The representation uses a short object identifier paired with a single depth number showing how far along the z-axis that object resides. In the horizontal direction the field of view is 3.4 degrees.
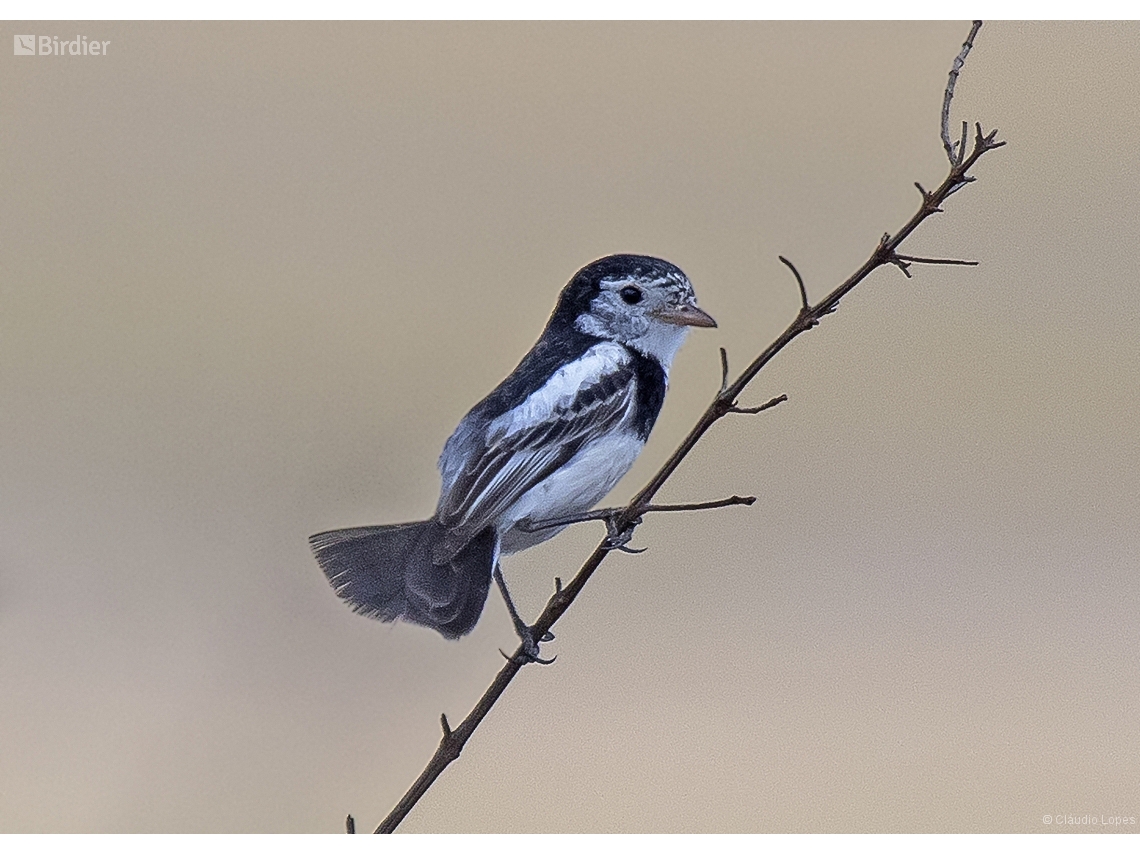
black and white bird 4.49
